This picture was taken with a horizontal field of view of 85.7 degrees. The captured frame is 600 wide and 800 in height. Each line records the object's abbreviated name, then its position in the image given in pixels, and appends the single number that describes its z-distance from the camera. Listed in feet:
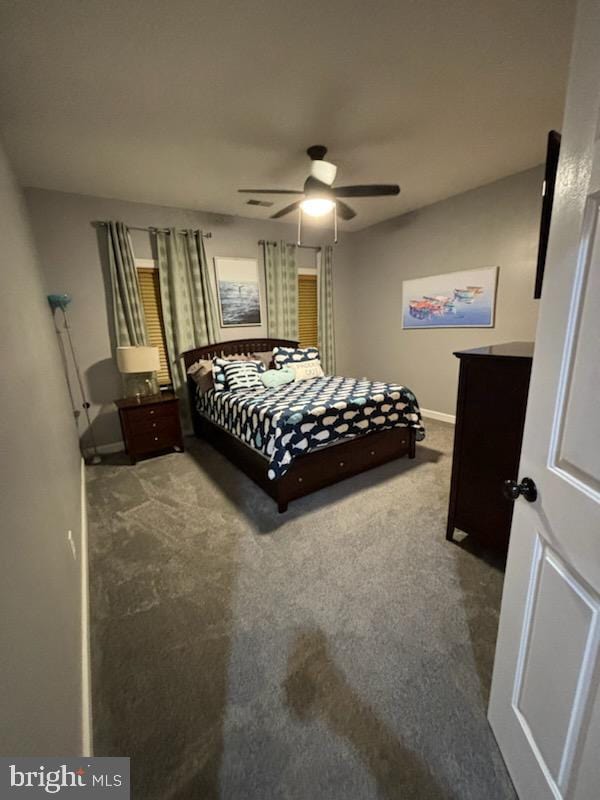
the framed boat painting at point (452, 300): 11.86
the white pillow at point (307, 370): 12.99
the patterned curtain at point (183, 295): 12.17
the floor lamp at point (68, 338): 10.11
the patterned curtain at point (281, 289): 14.40
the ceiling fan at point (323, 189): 7.96
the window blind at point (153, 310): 12.19
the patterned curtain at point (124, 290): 11.16
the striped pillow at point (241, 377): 11.59
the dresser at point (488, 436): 5.24
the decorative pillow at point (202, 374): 12.21
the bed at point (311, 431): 8.09
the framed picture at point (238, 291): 13.53
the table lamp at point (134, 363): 10.84
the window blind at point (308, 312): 15.99
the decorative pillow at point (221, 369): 11.73
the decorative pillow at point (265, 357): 13.54
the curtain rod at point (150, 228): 11.00
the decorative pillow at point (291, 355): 13.33
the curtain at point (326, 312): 15.94
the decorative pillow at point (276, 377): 11.99
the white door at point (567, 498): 2.17
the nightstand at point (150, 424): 10.88
